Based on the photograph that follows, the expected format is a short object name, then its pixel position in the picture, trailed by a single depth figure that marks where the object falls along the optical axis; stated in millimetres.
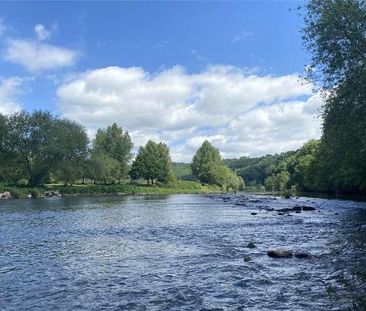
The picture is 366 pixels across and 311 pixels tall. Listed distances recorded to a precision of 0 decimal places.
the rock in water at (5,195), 81750
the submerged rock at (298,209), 49656
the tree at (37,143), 101625
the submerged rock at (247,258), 18266
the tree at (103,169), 112125
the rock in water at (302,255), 18781
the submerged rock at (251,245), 22136
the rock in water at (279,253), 19062
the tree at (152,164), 158500
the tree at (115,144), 157125
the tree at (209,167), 179688
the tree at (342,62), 35094
